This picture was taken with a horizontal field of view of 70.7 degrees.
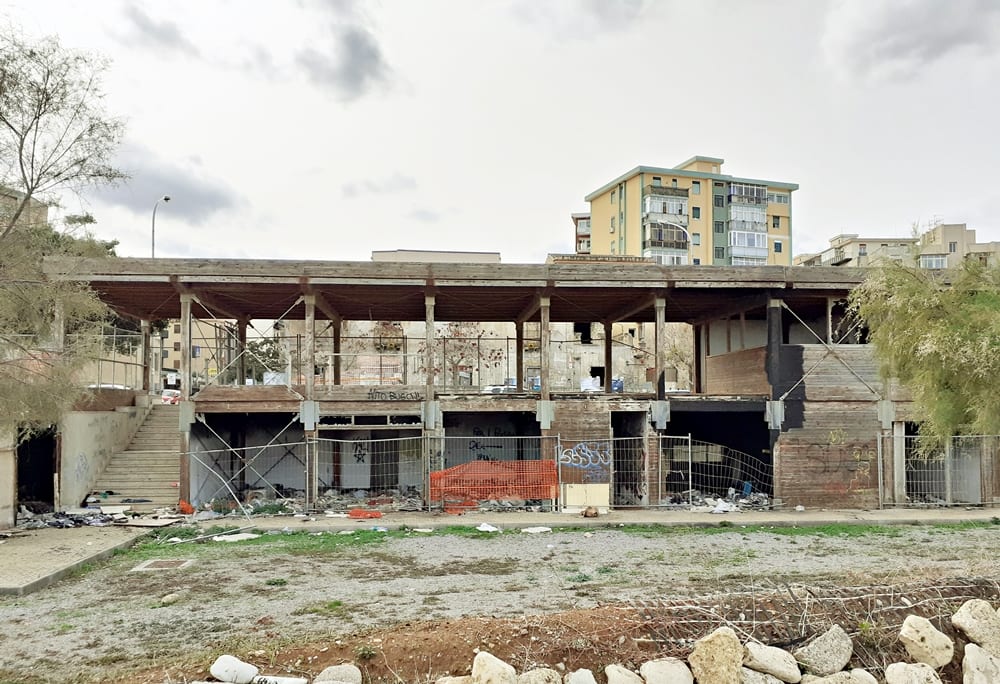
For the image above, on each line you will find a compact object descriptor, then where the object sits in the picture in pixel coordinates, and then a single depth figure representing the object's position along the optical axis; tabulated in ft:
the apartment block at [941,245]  257.55
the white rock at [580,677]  23.49
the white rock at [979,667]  25.98
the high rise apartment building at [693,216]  232.94
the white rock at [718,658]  24.04
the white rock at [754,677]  24.32
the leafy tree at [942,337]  36.11
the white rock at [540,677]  22.91
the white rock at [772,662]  24.76
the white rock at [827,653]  25.41
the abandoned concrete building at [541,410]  62.80
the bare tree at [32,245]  44.45
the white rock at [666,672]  23.89
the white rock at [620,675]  23.67
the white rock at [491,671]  22.44
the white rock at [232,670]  23.00
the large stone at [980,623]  27.35
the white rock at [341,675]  23.15
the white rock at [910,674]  25.14
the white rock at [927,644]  26.20
